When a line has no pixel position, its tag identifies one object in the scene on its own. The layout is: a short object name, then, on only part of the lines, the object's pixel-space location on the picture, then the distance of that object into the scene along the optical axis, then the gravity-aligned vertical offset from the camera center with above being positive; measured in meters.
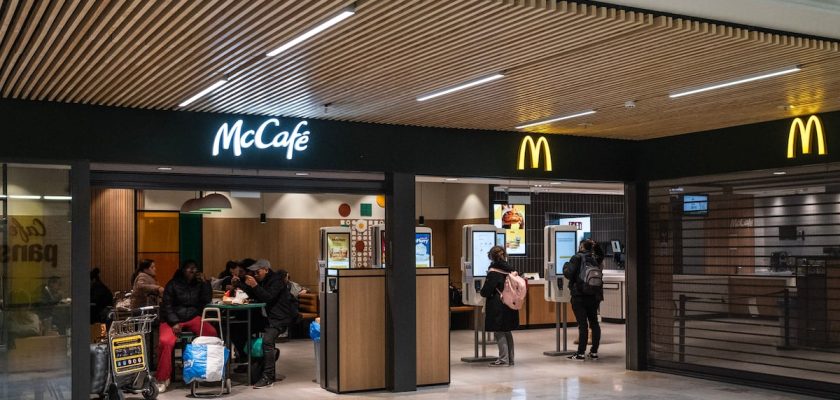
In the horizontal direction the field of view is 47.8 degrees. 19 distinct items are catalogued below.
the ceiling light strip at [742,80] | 7.40 +1.23
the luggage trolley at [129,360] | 8.93 -1.22
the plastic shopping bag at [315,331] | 10.77 -1.13
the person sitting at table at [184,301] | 10.56 -0.77
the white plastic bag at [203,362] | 9.84 -1.35
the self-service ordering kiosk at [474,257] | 13.59 -0.38
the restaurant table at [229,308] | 10.48 -0.86
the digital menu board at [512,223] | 18.05 +0.16
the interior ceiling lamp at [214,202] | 14.30 +0.47
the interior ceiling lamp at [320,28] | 5.40 +1.25
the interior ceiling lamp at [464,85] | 7.47 +1.21
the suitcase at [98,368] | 8.75 -1.24
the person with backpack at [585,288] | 12.88 -0.78
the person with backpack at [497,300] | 11.96 -0.87
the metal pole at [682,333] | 11.45 -1.25
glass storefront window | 8.05 -0.41
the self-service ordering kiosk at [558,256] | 13.87 -0.38
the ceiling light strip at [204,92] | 7.66 +1.20
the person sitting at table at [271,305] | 10.71 -0.85
